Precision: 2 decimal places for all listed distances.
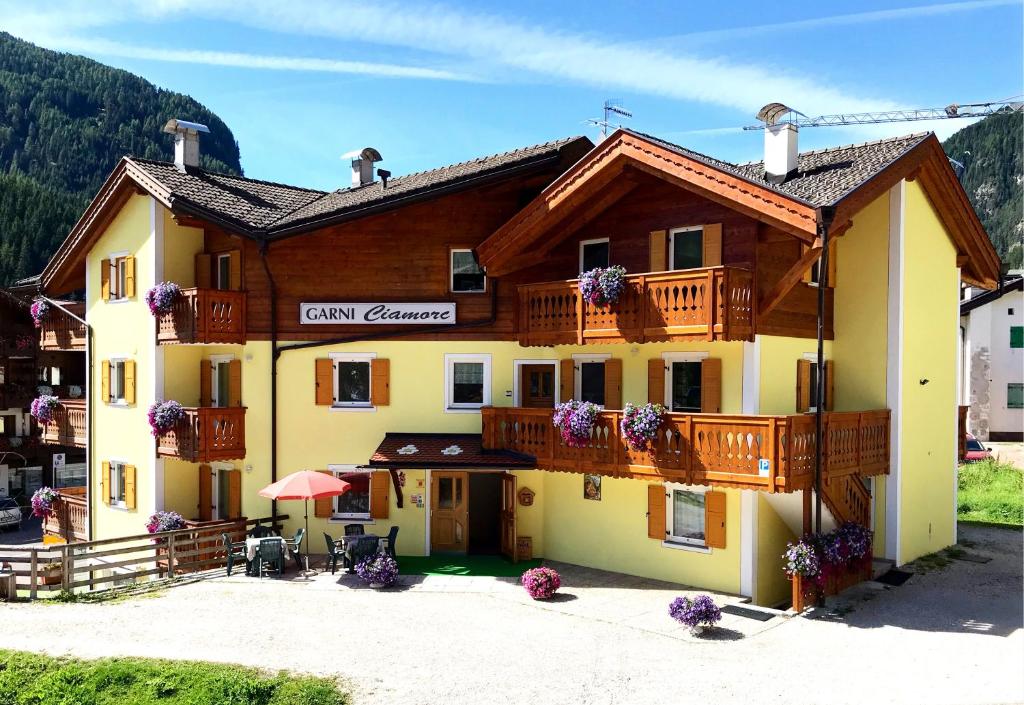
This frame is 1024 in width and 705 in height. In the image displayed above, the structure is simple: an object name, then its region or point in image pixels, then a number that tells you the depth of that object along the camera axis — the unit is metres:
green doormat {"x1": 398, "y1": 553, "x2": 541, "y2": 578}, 18.81
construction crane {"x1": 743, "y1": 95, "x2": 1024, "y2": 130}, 112.19
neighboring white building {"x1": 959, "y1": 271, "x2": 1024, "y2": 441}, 43.66
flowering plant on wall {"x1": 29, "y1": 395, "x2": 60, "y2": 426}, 26.80
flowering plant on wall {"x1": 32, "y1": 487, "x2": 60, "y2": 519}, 26.12
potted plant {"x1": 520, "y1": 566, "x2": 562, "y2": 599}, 16.58
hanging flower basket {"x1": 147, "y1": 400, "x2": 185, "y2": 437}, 20.81
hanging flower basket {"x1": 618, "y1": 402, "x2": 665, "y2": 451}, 16.19
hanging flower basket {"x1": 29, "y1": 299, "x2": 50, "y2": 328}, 28.20
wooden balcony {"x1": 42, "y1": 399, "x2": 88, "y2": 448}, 25.67
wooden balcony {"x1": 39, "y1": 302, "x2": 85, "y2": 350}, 26.41
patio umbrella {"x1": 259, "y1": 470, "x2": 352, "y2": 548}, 17.95
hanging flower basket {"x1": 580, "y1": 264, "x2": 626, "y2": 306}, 16.92
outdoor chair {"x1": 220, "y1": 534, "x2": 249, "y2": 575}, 18.64
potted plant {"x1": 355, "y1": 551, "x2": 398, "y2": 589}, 17.44
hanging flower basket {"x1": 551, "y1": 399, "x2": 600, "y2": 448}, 17.28
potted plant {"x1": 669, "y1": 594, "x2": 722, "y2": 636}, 14.16
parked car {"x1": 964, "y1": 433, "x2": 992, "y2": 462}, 34.99
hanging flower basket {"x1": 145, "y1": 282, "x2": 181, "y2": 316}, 20.98
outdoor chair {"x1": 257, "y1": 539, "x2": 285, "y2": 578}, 18.47
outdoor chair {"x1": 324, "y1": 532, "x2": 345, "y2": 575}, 18.64
